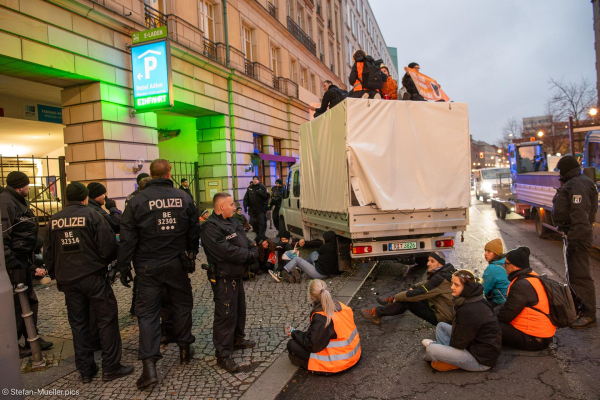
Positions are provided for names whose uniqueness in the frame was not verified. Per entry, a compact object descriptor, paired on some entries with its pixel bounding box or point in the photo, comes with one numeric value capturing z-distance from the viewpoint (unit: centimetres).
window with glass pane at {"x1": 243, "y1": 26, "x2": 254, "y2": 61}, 1717
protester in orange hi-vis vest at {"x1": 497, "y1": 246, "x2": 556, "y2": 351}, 370
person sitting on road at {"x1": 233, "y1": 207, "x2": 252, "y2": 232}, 850
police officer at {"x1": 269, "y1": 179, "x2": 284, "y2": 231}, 1220
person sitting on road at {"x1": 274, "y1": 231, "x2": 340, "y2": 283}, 680
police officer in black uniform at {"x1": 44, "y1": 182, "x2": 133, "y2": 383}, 358
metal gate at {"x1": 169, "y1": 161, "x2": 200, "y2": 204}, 1473
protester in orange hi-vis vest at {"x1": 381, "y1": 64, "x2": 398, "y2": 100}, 823
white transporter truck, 619
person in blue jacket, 443
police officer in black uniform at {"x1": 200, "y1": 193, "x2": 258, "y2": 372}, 373
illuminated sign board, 984
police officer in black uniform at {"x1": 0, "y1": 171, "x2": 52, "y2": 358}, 420
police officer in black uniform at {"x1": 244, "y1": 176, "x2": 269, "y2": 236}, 1185
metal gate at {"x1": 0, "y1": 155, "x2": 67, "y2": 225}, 945
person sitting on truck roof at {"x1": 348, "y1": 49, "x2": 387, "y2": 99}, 765
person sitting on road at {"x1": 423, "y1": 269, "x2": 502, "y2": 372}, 342
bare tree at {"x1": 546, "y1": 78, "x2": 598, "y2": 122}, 3064
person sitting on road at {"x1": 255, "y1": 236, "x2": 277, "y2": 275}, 744
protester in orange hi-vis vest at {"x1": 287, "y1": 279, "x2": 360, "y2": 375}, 351
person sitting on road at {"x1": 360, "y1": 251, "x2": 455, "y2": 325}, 427
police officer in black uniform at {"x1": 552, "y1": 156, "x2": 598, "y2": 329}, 452
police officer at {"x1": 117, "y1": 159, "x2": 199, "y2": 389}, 361
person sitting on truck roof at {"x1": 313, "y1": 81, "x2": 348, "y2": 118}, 834
